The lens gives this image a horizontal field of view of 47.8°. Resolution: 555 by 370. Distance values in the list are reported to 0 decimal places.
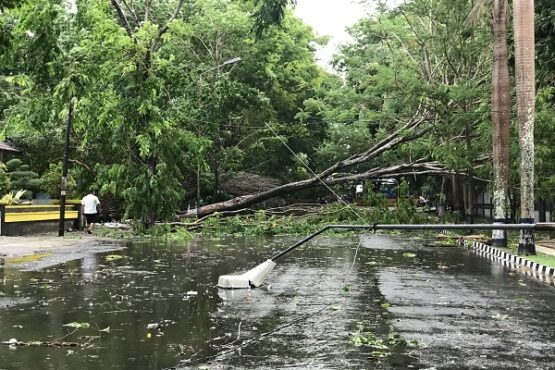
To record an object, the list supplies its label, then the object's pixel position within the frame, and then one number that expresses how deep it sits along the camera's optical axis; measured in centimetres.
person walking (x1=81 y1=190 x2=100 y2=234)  2430
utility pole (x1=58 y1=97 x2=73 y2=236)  2189
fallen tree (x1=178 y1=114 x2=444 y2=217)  2653
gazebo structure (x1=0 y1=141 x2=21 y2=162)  2820
